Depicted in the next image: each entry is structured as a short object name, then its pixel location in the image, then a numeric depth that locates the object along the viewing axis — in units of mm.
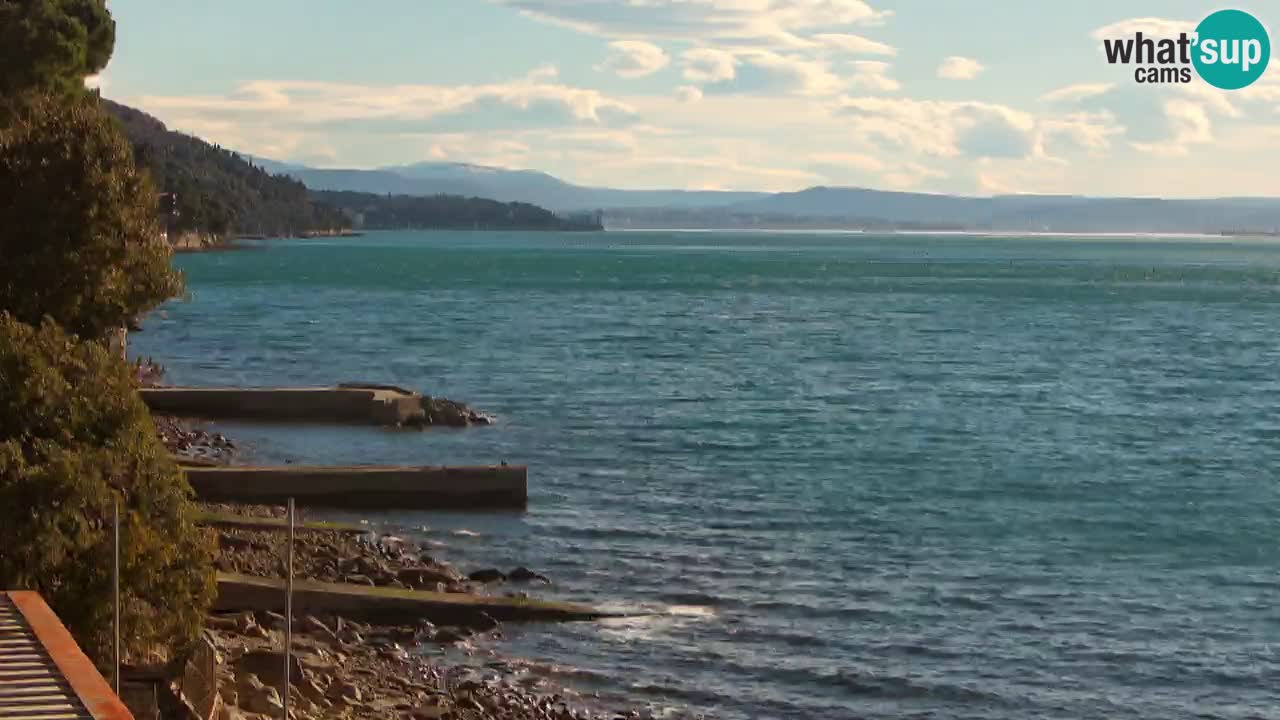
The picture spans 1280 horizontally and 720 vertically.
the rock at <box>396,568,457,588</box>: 29719
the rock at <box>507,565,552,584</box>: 31156
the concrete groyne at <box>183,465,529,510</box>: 37750
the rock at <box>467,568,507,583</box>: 31094
